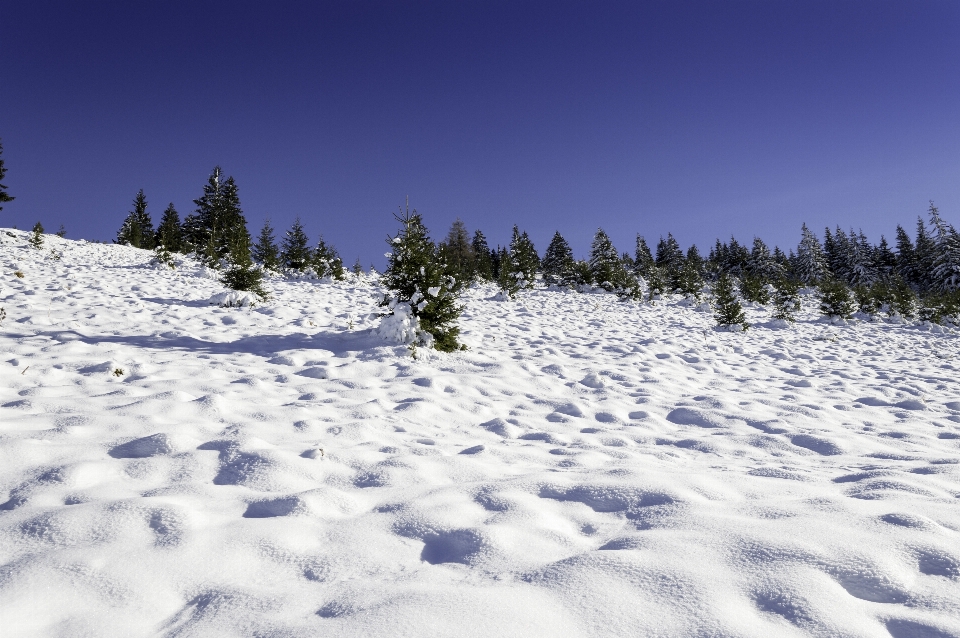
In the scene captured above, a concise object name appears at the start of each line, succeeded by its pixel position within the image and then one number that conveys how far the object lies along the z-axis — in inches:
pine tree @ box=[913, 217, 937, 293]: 1742.1
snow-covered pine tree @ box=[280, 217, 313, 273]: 839.7
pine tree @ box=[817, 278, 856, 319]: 724.7
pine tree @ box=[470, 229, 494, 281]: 1179.9
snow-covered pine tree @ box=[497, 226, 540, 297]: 1013.2
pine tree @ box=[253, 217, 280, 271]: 815.1
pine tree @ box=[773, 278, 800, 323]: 766.7
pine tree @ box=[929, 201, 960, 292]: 1556.3
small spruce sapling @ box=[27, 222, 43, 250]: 780.4
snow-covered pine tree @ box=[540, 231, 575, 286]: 1761.3
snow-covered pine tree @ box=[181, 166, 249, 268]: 958.4
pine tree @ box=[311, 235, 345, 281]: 788.6
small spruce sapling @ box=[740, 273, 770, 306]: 959.6
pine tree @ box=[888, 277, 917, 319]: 817.5
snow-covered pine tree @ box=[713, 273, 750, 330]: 566.3
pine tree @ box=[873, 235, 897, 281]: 2031.3
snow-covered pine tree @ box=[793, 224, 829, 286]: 1781.9
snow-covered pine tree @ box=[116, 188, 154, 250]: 1502.8
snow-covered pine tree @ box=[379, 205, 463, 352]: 301.8
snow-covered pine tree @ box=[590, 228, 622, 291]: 998.7
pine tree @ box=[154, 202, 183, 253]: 1344.7
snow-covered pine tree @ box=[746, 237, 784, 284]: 1840.6
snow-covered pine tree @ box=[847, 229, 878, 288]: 1921.8
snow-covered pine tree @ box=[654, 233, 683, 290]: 2255.9
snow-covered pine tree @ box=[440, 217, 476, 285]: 1619.1
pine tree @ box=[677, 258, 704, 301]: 959.0
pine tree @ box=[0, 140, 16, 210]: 1191.1
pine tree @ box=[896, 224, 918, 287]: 1930.4
